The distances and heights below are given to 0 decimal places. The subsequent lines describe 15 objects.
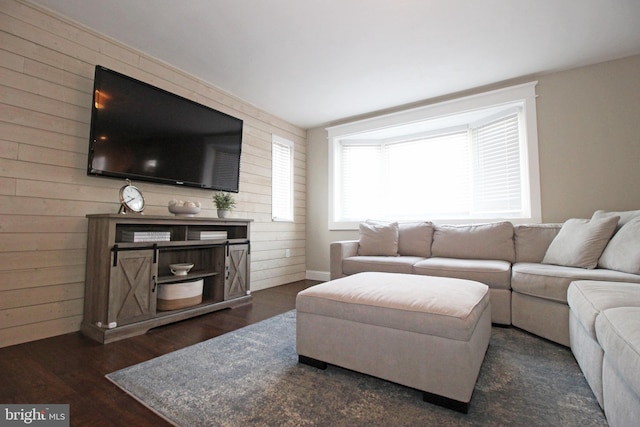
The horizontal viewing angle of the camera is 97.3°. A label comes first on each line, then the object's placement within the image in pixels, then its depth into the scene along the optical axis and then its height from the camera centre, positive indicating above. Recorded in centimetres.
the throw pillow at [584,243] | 209 -11
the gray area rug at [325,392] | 115 -78
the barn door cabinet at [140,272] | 197 -36
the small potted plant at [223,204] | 294 +24
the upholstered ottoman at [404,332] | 120 -50
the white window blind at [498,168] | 315 +71
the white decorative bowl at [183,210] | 254 +15
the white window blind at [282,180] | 402 +70
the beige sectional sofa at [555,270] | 107 -32
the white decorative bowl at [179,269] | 248 -38
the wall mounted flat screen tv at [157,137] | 216 +81
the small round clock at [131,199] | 222 +22
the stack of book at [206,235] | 261 -8
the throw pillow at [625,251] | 180 -15
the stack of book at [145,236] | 213 -8
